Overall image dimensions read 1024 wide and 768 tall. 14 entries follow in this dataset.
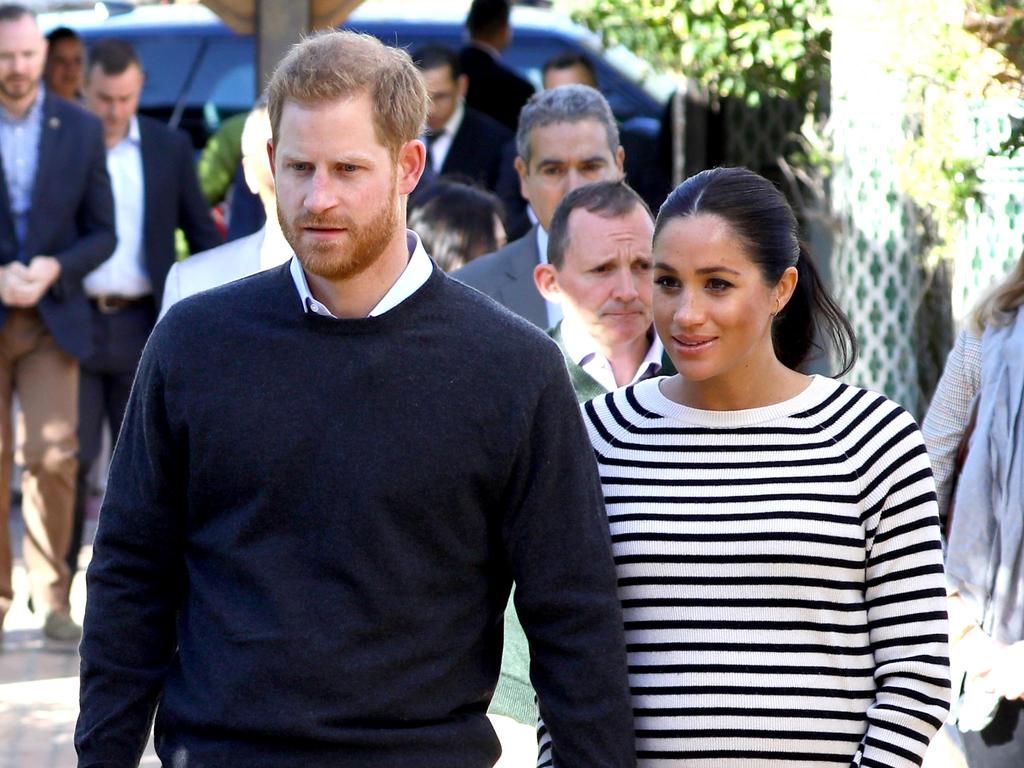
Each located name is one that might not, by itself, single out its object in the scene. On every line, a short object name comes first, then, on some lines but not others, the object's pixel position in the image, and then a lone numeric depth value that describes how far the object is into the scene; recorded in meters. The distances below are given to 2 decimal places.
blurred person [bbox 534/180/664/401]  8.27
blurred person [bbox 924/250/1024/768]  7.73
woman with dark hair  5.37
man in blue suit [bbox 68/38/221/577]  15.19
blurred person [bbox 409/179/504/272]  11.12
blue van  23.17
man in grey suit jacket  11.55
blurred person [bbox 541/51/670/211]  17.52
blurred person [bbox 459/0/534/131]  19.95
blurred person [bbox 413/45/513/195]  17.02
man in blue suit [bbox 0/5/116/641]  14.37
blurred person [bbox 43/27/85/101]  19.30
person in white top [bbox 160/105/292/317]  9.73
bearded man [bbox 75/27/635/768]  5.22
